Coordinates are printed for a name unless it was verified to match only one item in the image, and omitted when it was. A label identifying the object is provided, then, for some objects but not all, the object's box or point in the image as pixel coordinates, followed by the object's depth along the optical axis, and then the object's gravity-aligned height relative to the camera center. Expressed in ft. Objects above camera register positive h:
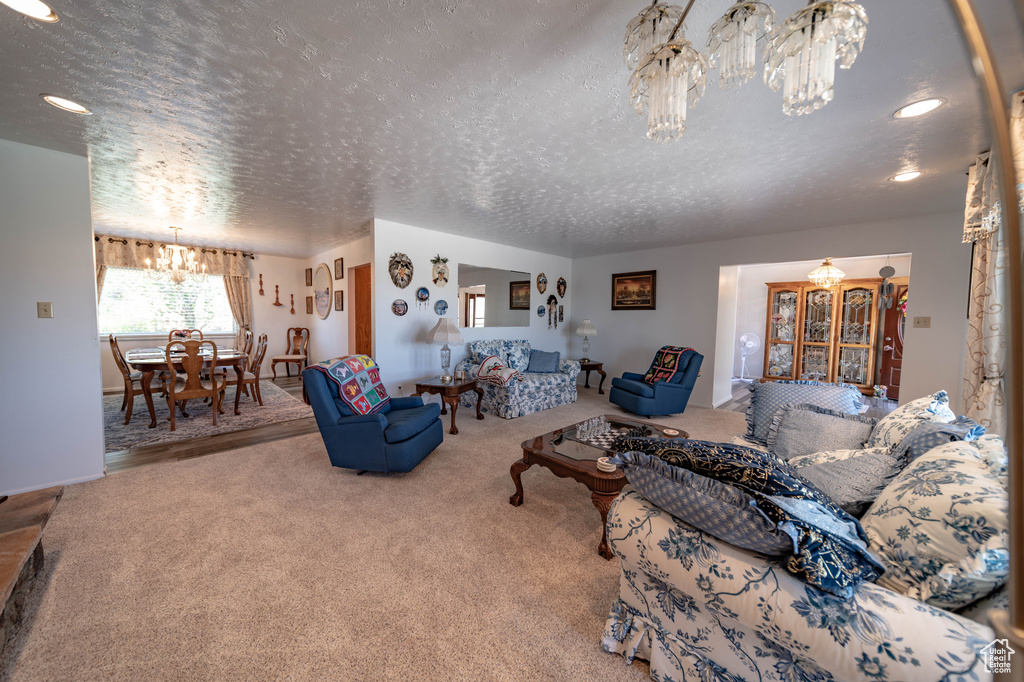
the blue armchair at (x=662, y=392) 15.61 -3.08
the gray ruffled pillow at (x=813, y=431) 6.89 -2.12
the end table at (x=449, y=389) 13.39 -2.58
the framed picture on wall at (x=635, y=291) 20.04 +1.61
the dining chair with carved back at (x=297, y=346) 23.00 -1.81
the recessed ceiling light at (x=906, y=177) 9.47 +3.76
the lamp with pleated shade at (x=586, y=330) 21.09 -0.58
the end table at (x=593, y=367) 20.26 -2.61
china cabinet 20.98 -0.59
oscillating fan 24.67 -1.57
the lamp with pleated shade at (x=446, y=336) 14.83 -0.70
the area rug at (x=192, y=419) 12.34 -4.00
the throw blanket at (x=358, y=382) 9.82 -1.80
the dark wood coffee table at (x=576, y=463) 6.76 -2.93
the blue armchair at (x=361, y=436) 9.36 -3.00
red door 19.65 -1.13
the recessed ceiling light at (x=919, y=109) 6.46 +3.79
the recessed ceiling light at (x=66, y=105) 6.76 +3.91
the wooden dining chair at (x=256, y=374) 16.51 -2.64
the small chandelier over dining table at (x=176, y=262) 17.43 +2.59
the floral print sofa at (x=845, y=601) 2.86 -2.39
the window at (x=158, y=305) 19.44 +0.59
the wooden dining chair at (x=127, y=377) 13.67 -2.27
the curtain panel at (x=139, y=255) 18.79 +3.29
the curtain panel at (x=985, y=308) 7.38 +0.31
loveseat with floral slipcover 15.48 -2.92
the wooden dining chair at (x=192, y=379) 13.08 -2.25
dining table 13.19 -1.70
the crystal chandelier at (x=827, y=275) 18.12 +2.29
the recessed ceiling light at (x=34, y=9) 4.69 +3.91
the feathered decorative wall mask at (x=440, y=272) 16.83 +2.10
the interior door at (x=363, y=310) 18.00 +0.38
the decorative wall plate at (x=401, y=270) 15.33 +2.01
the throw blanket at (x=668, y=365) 16.48 -2.00
